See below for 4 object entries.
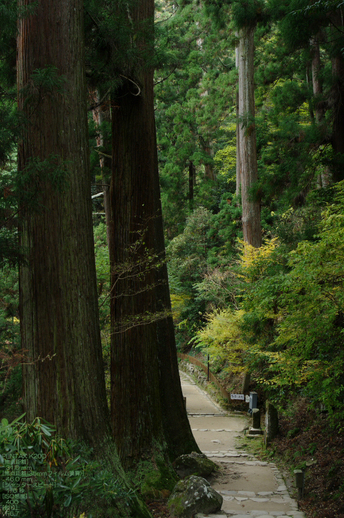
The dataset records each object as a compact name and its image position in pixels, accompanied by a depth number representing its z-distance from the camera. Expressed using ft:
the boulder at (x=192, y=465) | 25.29
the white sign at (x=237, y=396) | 48.61
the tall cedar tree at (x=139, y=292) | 24.62
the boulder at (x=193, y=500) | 19.51
